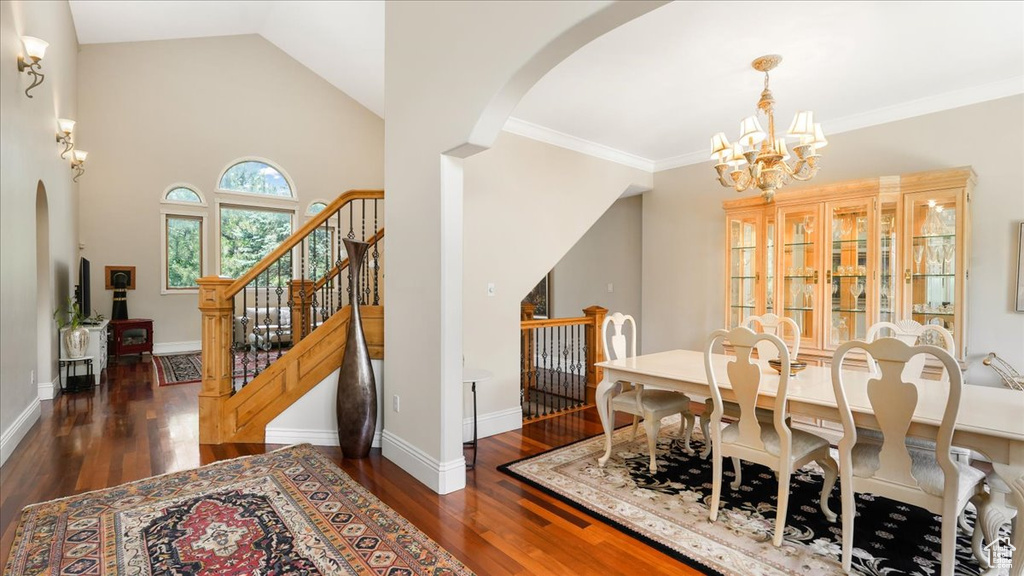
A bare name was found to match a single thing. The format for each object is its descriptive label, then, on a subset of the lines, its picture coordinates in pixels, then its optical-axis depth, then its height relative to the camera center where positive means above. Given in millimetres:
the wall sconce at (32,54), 3738 +1858
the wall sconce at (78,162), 6107 +1626
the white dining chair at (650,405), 3111 -835
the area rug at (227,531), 2076 -1227
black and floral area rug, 2121 -1249
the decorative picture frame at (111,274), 7331 +145
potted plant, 5234 -573
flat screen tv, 6318 -88
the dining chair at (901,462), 1833 -769
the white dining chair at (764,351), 3115 -514
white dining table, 1800 -576
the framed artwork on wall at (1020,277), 3424 +35
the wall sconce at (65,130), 5234 +1728
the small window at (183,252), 7898 +537
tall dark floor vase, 3375 -775
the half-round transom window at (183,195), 7831 +1471
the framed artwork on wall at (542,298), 7352 -243
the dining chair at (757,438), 2250 -811
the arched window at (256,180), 8289 +1845
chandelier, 2939 +838
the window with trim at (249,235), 8328 +862
